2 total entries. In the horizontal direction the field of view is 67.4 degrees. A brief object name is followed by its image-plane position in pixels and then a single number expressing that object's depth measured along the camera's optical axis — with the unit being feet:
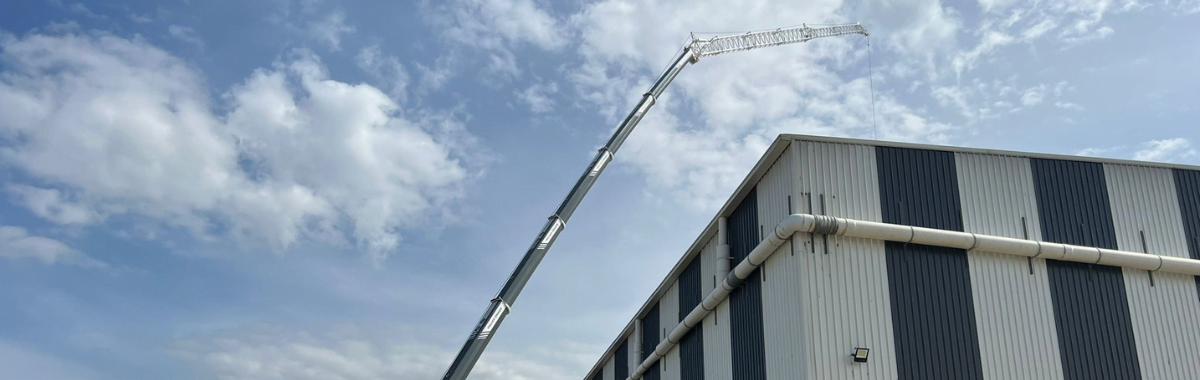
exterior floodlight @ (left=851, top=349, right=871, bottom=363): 84.58
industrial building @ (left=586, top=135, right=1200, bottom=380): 87.61
